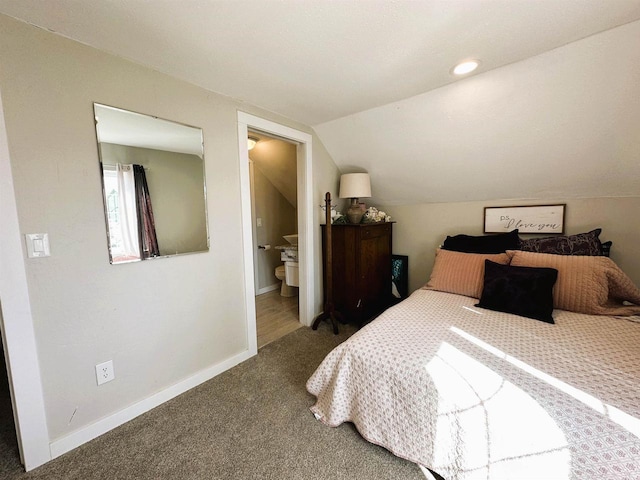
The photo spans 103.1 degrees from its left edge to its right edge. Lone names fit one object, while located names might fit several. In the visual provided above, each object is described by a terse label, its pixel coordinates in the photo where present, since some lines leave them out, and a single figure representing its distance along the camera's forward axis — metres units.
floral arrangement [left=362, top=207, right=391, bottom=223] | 2.87
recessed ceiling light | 1.59
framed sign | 2.26
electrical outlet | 1.46
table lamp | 2.77
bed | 0.89
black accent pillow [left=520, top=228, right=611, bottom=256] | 1.95
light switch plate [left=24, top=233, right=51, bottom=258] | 1.23
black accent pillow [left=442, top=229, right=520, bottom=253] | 2.27
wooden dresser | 2.64
